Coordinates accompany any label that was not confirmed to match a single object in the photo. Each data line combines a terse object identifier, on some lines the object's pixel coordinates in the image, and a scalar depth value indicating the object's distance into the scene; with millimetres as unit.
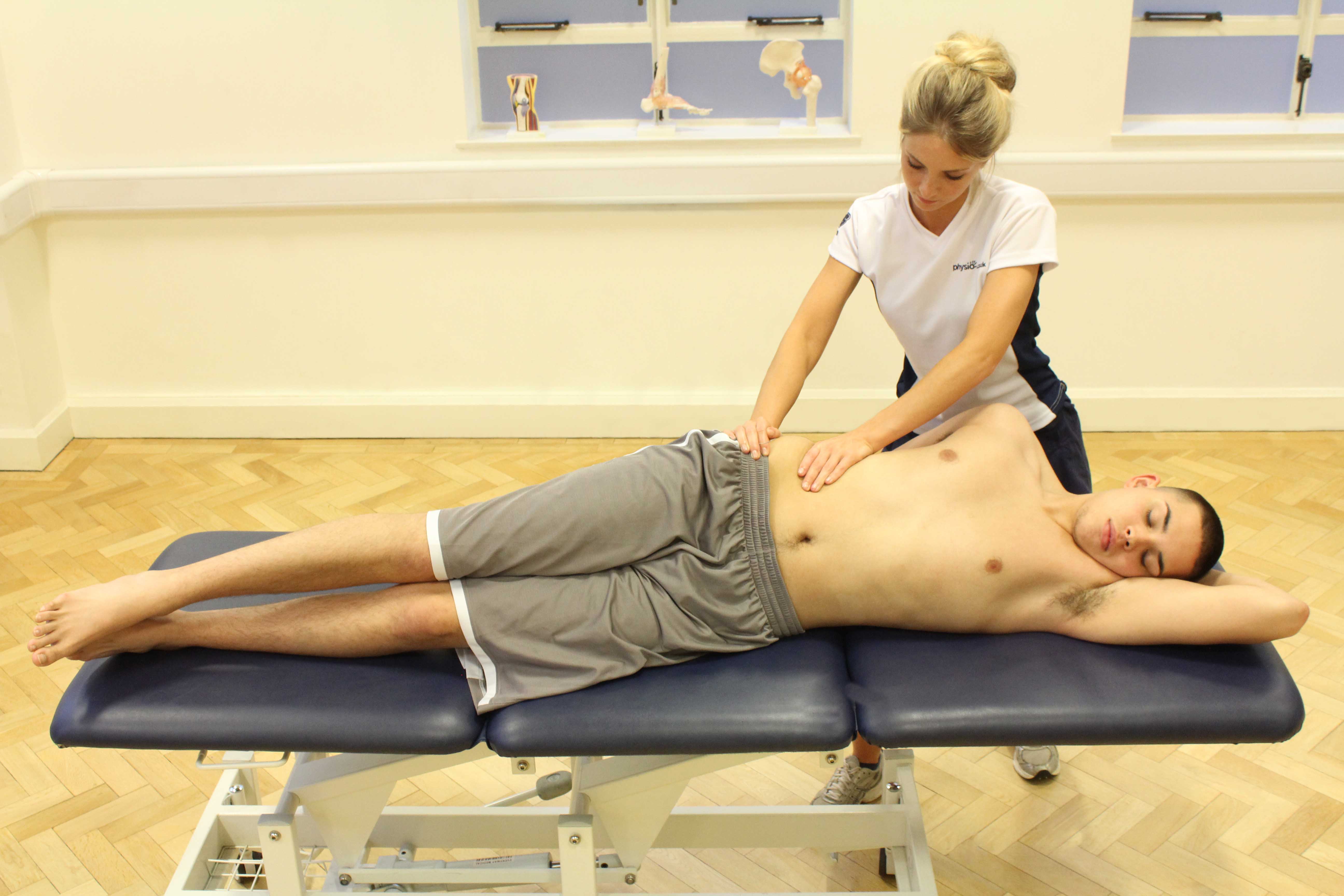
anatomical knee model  3275
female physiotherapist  1561
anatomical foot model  3270
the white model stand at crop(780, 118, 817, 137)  3205
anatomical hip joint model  3178
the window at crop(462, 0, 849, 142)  3277
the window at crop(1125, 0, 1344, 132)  3215
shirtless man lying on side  1497
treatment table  1387
